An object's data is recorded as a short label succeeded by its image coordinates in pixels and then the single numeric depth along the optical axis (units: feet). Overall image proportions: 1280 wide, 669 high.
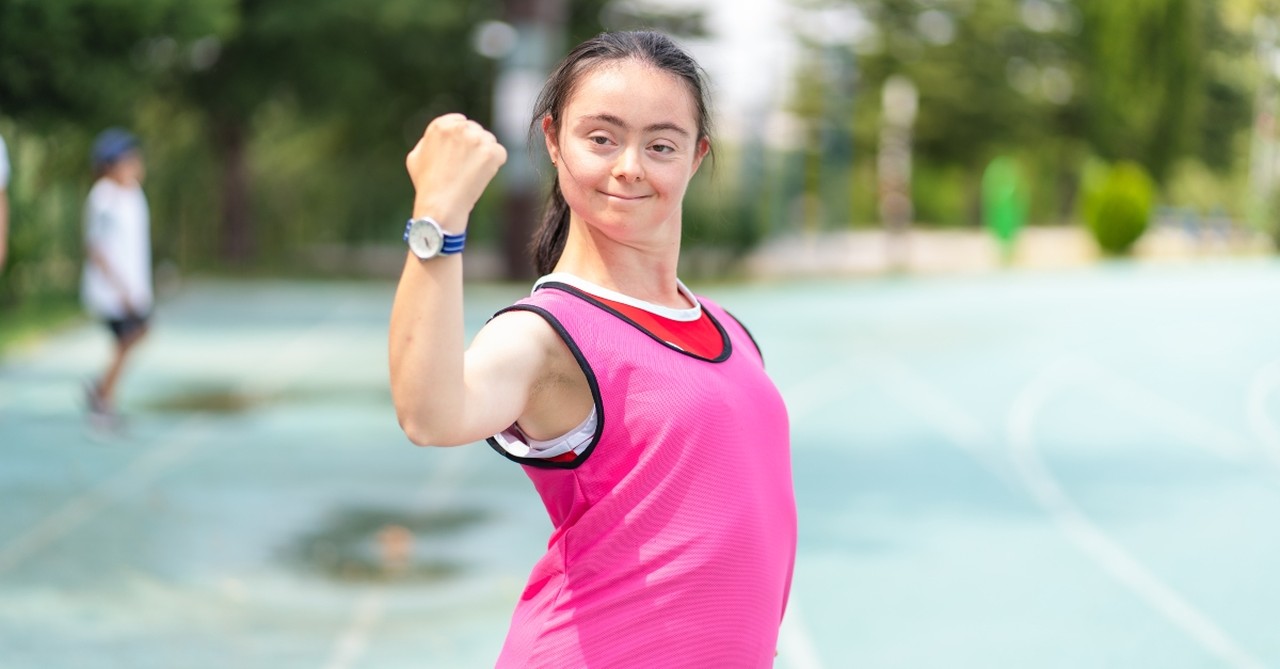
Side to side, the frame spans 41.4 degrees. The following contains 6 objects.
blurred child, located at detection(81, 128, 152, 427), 31.09
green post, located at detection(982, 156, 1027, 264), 98.63
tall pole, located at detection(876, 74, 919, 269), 95.50
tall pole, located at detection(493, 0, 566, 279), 69.26
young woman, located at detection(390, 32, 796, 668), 6.20
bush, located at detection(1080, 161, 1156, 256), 97.40
